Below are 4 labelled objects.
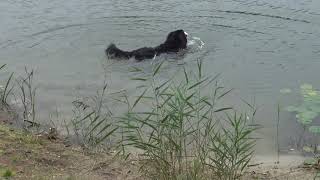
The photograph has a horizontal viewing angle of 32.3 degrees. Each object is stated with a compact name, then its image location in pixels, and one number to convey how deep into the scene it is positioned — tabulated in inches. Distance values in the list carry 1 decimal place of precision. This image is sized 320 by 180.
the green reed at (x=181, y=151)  198.2
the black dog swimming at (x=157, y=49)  380.8
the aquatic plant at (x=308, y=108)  293.1
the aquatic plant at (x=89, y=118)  273.3
